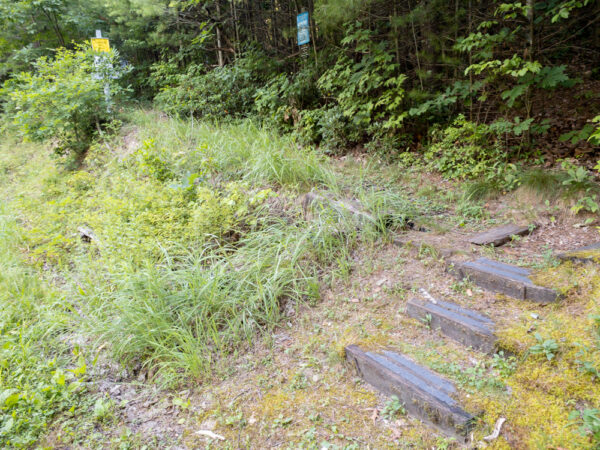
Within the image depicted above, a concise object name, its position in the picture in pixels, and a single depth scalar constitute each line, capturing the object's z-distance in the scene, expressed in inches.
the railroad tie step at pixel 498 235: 113.7
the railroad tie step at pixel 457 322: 78.3
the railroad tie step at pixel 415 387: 64.2
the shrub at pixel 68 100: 279.9
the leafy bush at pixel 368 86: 198.5
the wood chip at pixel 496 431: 60.4
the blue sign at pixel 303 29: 234.4
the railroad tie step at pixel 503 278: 86.0
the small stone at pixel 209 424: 80.5
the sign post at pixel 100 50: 303.3
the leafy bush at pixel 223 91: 303.4
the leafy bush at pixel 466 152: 166.6
